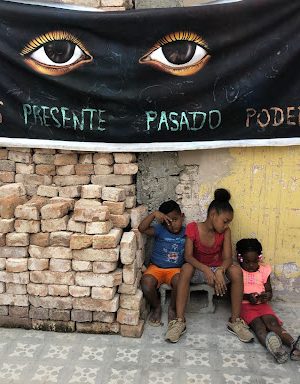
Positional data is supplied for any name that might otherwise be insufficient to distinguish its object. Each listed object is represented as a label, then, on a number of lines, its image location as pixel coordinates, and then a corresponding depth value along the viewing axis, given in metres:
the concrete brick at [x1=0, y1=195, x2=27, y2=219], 3.72
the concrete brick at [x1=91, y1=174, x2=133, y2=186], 4.13
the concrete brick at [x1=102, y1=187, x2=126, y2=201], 3.89
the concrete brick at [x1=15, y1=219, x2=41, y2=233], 3.69
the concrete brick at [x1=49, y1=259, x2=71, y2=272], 3.67
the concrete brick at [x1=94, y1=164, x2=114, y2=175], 4.11
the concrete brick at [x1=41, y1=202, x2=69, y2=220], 3.66
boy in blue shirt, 3.97
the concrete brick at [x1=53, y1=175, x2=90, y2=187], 4.18
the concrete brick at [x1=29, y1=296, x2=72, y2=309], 3.72
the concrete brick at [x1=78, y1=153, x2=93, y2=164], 4.11
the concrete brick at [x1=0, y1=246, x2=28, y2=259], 3.72
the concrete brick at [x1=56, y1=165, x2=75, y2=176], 4.15
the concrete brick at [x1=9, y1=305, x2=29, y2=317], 3.81
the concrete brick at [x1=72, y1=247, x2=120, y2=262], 3.59
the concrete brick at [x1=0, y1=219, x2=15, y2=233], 3.70
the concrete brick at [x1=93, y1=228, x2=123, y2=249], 3.58
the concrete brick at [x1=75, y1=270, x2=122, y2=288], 3.62
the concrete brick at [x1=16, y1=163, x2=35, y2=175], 4.25
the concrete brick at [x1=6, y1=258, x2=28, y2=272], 3.71
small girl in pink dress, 3.58
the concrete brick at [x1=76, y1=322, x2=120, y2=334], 3.75
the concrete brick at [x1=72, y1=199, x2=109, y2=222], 3.61
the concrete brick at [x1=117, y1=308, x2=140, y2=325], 3.70
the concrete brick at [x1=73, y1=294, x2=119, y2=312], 3.65
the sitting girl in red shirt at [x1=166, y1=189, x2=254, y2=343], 3.76
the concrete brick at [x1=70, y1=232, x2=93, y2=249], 3.60
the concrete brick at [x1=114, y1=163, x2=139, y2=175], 4.10
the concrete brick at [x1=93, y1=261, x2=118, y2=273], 3.61
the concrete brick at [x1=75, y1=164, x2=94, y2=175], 4.13
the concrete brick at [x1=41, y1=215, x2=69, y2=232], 3.68
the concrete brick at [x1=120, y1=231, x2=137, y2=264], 3.62
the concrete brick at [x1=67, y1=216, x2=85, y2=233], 3.66
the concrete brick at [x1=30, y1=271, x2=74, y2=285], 3.68
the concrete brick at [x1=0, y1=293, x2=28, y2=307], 3.78
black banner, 3.70
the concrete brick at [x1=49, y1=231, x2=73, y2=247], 3.65
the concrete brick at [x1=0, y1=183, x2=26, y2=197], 3.96
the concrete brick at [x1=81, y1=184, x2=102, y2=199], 3.91
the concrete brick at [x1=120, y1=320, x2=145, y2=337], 3.69
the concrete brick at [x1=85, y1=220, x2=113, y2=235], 3.61
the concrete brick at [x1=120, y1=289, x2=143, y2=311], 3.70
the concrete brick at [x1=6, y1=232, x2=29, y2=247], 3.68
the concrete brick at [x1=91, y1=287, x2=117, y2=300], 3.62
